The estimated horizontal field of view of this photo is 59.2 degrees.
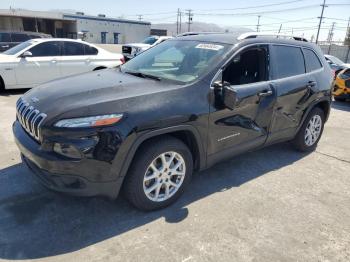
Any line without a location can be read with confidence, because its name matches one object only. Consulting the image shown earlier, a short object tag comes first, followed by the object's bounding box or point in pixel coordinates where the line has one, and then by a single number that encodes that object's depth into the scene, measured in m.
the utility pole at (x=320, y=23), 48.64
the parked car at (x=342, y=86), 10.00
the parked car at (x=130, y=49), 14.34
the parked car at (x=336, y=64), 13.90
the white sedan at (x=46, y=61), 8.13
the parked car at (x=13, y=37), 12.66
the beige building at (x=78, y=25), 42.91
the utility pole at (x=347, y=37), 48.43
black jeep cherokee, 2.62
